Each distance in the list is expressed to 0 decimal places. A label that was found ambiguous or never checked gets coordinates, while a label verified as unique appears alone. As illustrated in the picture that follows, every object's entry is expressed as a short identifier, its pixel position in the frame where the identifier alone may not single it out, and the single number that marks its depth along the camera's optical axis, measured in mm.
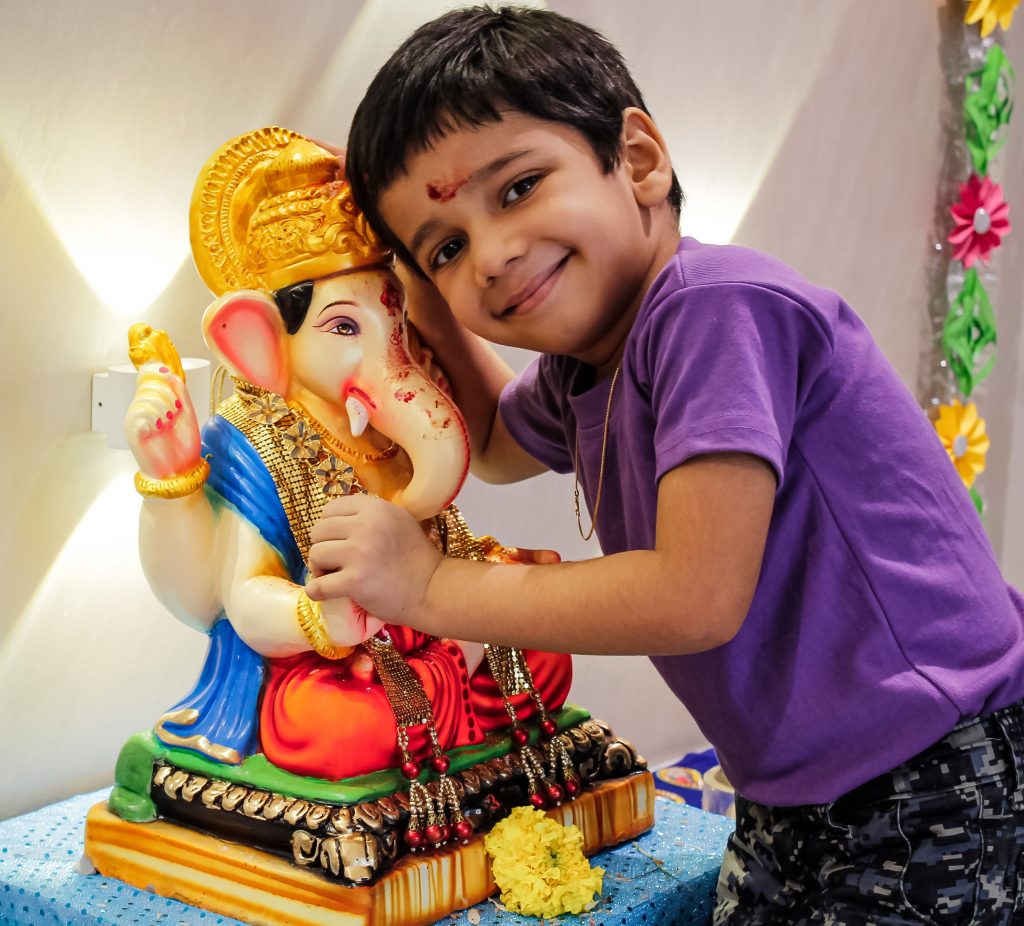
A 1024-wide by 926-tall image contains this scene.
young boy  844
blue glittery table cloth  923
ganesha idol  917
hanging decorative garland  2293
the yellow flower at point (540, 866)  917
